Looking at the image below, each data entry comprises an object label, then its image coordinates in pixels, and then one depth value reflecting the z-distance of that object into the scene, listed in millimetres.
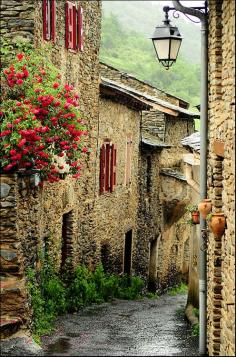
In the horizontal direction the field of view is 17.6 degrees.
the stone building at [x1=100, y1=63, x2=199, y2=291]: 22844
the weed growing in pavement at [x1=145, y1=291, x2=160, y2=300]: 21684
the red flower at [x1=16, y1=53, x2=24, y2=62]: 11406
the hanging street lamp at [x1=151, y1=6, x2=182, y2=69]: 10297
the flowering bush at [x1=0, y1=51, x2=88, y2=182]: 10609
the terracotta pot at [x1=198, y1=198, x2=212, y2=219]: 9133
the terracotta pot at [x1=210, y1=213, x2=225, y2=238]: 8258
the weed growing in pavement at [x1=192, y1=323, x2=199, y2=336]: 12544
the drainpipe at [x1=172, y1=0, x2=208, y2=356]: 9547
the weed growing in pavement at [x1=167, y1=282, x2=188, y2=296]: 25406
